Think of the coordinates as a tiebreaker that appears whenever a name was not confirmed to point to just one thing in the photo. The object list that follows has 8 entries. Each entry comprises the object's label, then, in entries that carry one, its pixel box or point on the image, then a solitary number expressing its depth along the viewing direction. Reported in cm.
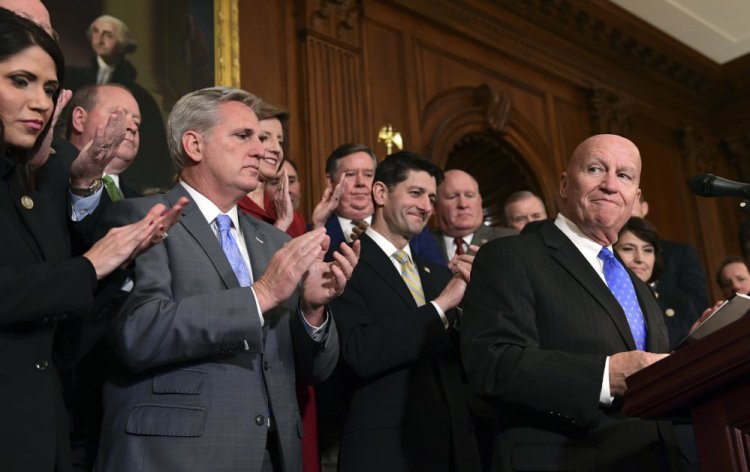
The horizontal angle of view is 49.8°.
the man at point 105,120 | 301
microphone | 190
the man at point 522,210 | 469
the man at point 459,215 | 419
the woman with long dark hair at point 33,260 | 164
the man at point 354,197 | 373
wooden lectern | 137
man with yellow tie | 262
